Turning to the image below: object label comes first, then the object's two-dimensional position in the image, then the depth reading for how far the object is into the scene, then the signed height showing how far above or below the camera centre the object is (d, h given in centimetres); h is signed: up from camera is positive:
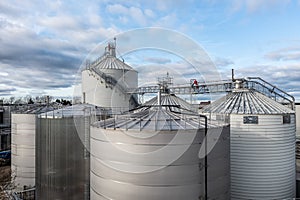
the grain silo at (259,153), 1257 -264
